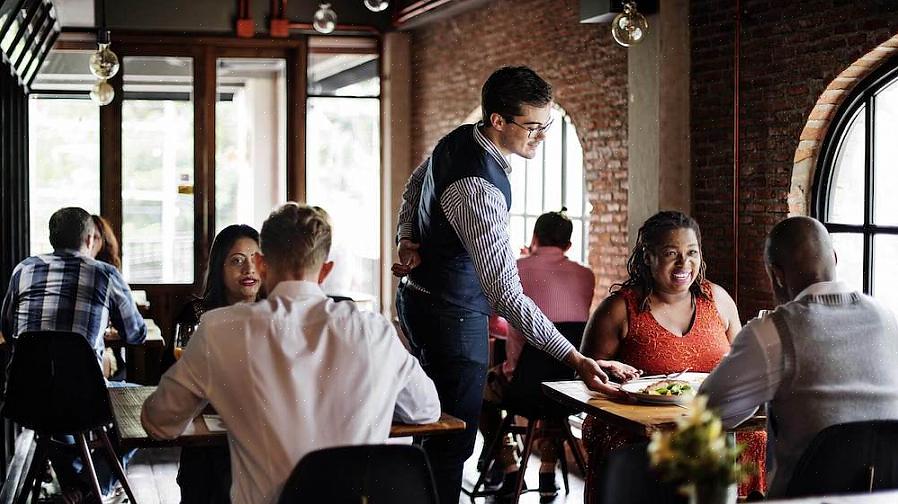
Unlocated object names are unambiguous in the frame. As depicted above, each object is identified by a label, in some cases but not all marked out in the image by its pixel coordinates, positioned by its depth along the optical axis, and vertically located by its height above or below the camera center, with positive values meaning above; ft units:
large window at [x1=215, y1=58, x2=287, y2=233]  34.01 +2.74
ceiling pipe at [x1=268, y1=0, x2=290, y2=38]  33.42 +6.24
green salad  11.25 -1.65
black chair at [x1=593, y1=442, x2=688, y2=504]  7.77 -1.80
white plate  11.12 -1.69
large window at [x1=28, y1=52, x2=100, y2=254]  32.76 +2.50
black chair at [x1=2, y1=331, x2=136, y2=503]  15.57 -2.27
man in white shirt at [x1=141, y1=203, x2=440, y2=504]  8.36 -1.10
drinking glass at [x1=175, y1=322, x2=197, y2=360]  12.12 -1.17
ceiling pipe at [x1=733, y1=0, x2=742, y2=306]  19.39 +1.20
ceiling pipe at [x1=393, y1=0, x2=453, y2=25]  30.37 +6.18
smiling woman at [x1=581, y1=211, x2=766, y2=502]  13.26 -1.08
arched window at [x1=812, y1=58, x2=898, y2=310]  17.03 +0.64
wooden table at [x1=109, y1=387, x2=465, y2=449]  9.76 -1.86
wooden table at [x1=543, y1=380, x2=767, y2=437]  10.42 -1.81
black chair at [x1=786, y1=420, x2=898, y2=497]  8.63 -1.82
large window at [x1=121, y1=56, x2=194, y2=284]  32.94 +1.73
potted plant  5.18 -1.08
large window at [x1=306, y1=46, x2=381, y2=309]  34.68 +2.41
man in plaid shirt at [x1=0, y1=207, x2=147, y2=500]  17.60 -0.99
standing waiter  11.89 -0.39
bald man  9.48 -1.14
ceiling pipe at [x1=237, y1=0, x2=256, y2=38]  33.19 +6.18
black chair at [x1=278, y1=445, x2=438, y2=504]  7.72 -1.77
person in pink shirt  19.89 -1.05
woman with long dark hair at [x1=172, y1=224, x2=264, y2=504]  14.11 -0.59
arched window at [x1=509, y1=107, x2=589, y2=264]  26.12 +1.03
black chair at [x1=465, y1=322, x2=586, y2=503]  17.57 -2.95
